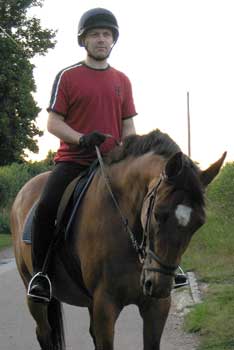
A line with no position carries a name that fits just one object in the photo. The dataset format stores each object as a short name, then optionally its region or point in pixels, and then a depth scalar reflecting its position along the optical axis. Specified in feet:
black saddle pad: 16.85
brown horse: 12.91
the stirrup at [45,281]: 18.16
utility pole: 148.48
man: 17.33
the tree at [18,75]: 133.02
